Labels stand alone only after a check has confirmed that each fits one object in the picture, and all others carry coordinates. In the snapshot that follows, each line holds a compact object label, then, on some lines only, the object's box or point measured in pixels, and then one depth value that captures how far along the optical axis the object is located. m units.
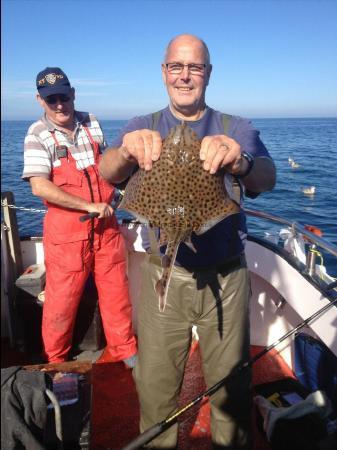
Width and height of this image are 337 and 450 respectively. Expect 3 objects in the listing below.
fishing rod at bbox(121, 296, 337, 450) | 2.21
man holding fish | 2.54
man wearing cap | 4.21
